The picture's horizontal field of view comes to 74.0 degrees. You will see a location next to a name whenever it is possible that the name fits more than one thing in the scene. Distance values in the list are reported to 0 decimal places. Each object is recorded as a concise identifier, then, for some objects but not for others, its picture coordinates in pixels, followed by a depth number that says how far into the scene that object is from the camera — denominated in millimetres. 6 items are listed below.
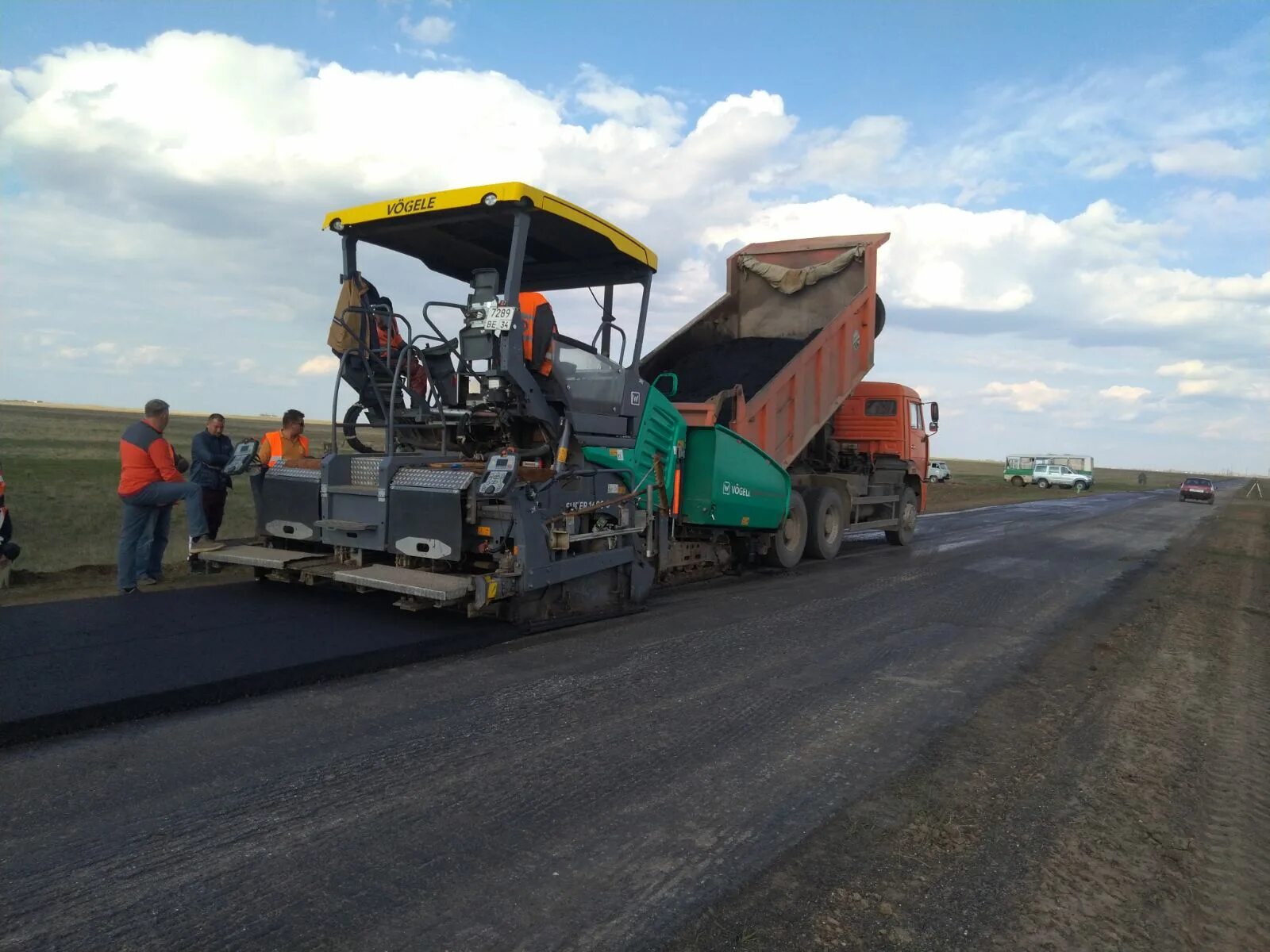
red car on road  40156
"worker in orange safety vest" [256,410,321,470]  6785
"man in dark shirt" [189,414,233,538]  8125
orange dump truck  10148
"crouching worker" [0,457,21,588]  7336
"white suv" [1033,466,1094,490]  49094
